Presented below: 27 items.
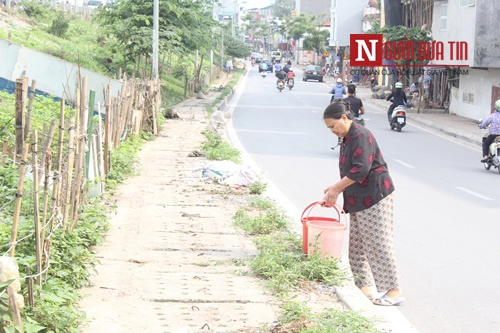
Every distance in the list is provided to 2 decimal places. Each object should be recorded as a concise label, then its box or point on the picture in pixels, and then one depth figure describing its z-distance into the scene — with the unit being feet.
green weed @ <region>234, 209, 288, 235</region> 28.12
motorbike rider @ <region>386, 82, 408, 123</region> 81.97
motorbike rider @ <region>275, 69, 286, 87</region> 169.58
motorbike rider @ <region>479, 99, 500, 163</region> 51.62
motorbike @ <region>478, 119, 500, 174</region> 51.71
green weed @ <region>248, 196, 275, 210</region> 33.14
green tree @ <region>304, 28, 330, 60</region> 326.65
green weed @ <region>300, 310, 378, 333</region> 17.01
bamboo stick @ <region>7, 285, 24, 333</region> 15.17
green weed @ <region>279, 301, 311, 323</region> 18.03
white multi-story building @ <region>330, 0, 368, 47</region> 259.19
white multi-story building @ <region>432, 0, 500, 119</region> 92.89
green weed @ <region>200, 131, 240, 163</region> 48.60
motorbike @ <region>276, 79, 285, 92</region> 164.35
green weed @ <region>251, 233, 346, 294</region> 21.30
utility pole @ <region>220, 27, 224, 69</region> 235.61
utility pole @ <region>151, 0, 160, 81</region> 87.76
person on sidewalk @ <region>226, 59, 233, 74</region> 251.19
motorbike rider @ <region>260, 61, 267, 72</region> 258.78
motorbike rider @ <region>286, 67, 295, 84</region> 174.81
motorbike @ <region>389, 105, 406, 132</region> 82.69
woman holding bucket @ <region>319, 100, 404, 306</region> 20.67
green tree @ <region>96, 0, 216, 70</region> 102.68
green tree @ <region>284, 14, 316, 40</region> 369.50
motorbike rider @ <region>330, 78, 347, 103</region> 77.66
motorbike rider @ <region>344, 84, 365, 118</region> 59.06
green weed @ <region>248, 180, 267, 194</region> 36.99
